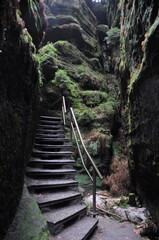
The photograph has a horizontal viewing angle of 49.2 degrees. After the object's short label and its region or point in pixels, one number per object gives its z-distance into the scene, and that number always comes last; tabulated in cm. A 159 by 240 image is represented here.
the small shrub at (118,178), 566
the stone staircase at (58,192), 310
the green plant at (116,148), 757
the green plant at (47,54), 936
